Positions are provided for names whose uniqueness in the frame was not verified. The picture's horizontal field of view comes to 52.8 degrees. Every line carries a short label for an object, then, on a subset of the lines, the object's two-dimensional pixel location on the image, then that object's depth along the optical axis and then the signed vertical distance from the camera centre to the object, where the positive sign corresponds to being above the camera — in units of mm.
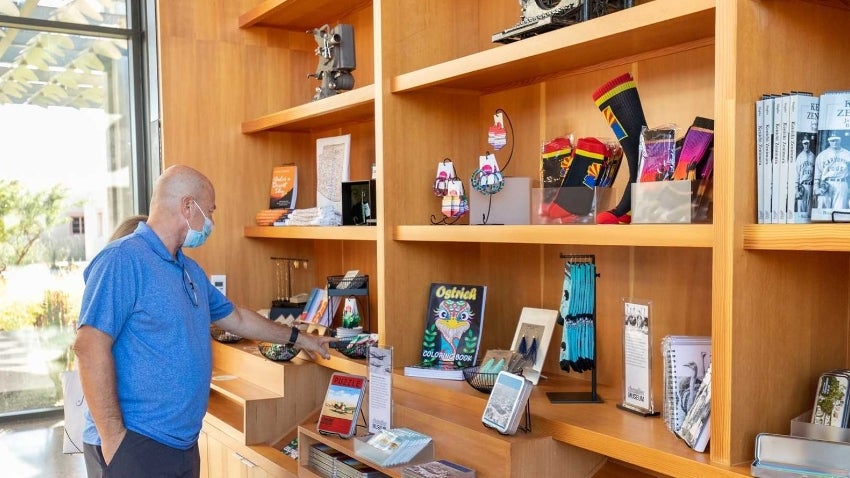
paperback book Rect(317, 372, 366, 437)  2943 -676
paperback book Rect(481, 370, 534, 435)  2334 -538
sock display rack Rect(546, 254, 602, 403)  2557 -571
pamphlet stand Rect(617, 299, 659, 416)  2342 -416
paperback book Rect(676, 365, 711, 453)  2002 -508
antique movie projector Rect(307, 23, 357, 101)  3918 +694
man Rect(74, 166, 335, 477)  2637 -413
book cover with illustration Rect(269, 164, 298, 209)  4598 +133
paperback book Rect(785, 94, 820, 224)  1833 +119
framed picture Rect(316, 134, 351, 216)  4105 +209
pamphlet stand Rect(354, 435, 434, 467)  2586 -755
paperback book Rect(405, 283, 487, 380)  3105 -433
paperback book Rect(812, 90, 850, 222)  1778 +93
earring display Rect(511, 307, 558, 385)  2811 -426
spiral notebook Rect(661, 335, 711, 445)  2154 -412
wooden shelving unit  1912 +133
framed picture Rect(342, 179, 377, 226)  3715 +31
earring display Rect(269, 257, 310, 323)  4823 -353
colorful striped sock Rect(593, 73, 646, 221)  2354 +257
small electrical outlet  4672 -376
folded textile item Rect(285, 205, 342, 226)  3992 -27
